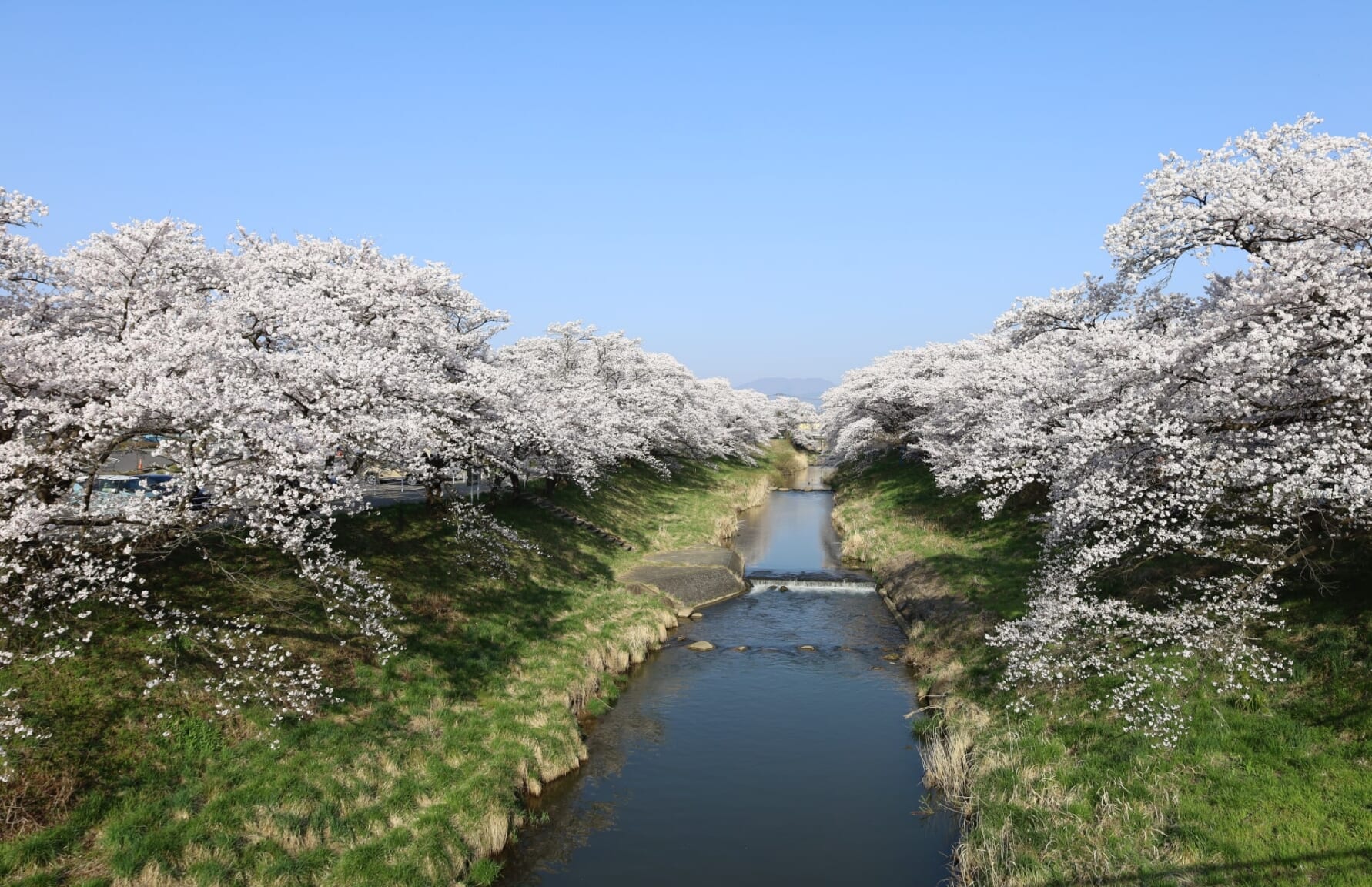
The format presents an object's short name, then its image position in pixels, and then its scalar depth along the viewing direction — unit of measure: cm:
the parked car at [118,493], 1645
